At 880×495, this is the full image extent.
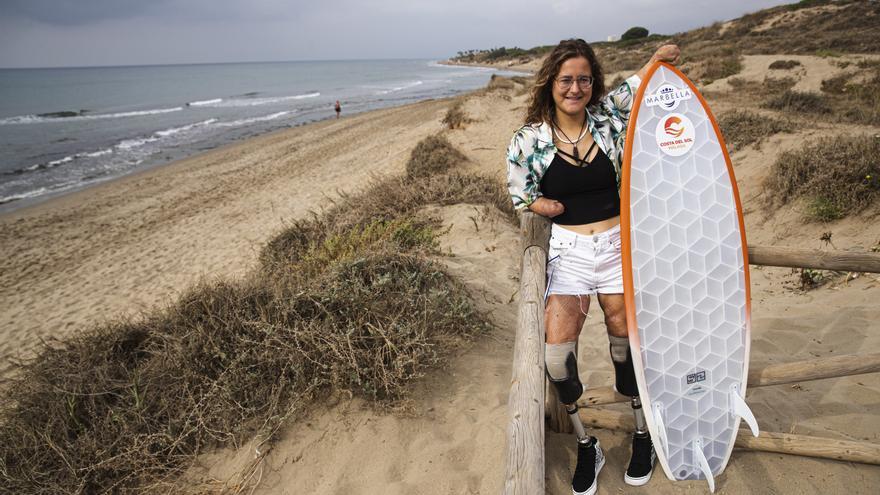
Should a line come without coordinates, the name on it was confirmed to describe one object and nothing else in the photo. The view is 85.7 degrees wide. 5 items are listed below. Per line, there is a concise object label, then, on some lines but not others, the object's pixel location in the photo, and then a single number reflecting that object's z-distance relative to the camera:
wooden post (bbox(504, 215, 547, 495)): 1.44
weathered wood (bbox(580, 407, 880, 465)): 2.29
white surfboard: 2.32
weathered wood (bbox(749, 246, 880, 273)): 2.38
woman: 2.27
